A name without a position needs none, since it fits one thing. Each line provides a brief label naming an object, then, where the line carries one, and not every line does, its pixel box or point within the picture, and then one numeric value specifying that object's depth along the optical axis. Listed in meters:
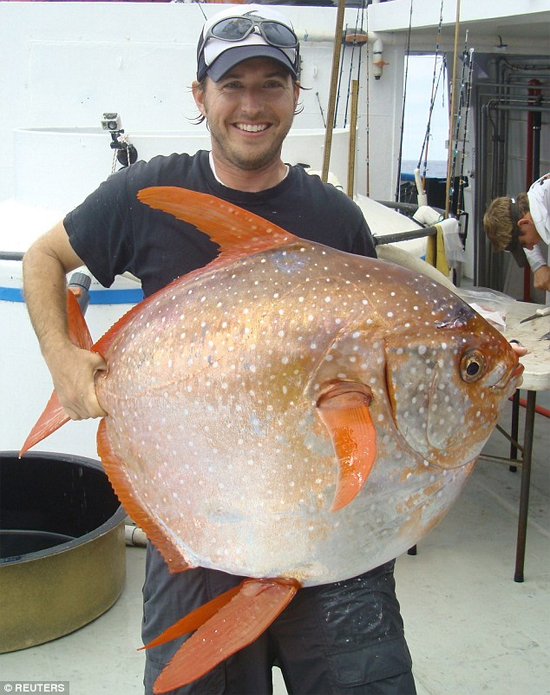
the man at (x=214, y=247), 1.80
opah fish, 1.33
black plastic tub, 3.01
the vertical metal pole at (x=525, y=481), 3.52
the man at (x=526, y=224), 4.98
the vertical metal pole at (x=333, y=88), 3.19
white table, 3.22
